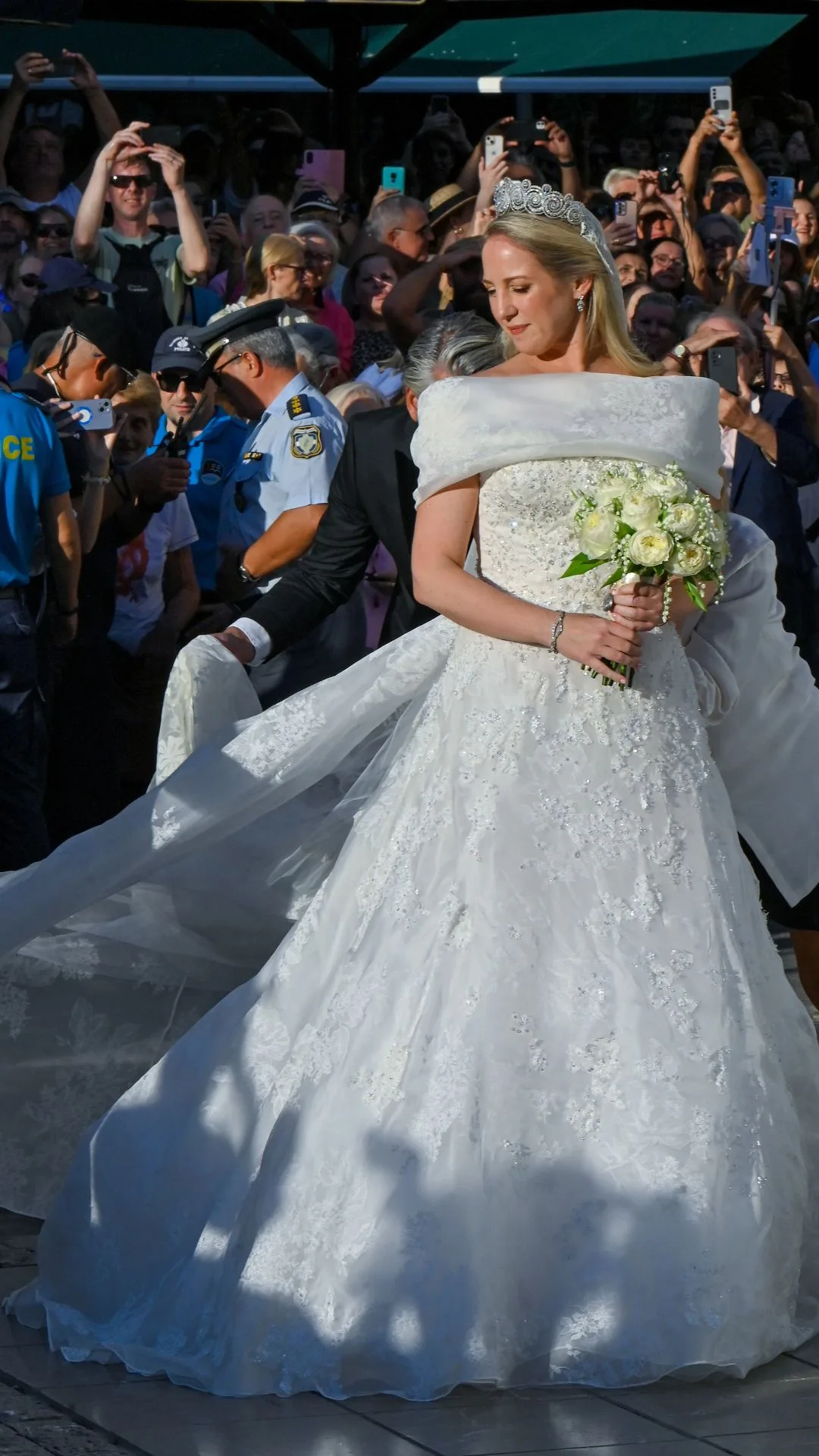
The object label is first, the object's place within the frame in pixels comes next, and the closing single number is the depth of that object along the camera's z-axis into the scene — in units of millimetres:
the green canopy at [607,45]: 16422
